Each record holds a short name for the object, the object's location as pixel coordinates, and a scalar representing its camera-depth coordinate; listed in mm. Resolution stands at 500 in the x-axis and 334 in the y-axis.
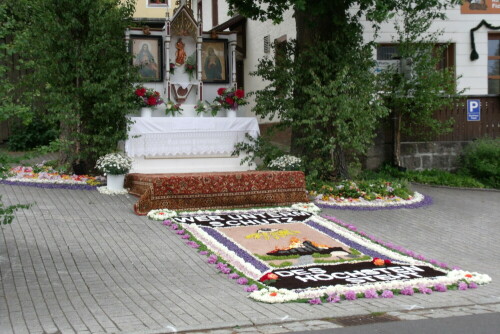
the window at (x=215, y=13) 29906
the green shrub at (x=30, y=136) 21609
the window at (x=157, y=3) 35719
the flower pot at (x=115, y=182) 14594
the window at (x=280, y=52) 16156
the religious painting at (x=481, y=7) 20188
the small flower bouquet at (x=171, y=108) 17219
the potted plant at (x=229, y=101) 17672
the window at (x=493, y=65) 20750
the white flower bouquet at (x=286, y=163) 14703
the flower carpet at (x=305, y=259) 7953
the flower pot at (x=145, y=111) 16812
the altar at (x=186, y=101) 16375
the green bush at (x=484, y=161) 17656
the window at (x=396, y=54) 19508
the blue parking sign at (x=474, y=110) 19188
